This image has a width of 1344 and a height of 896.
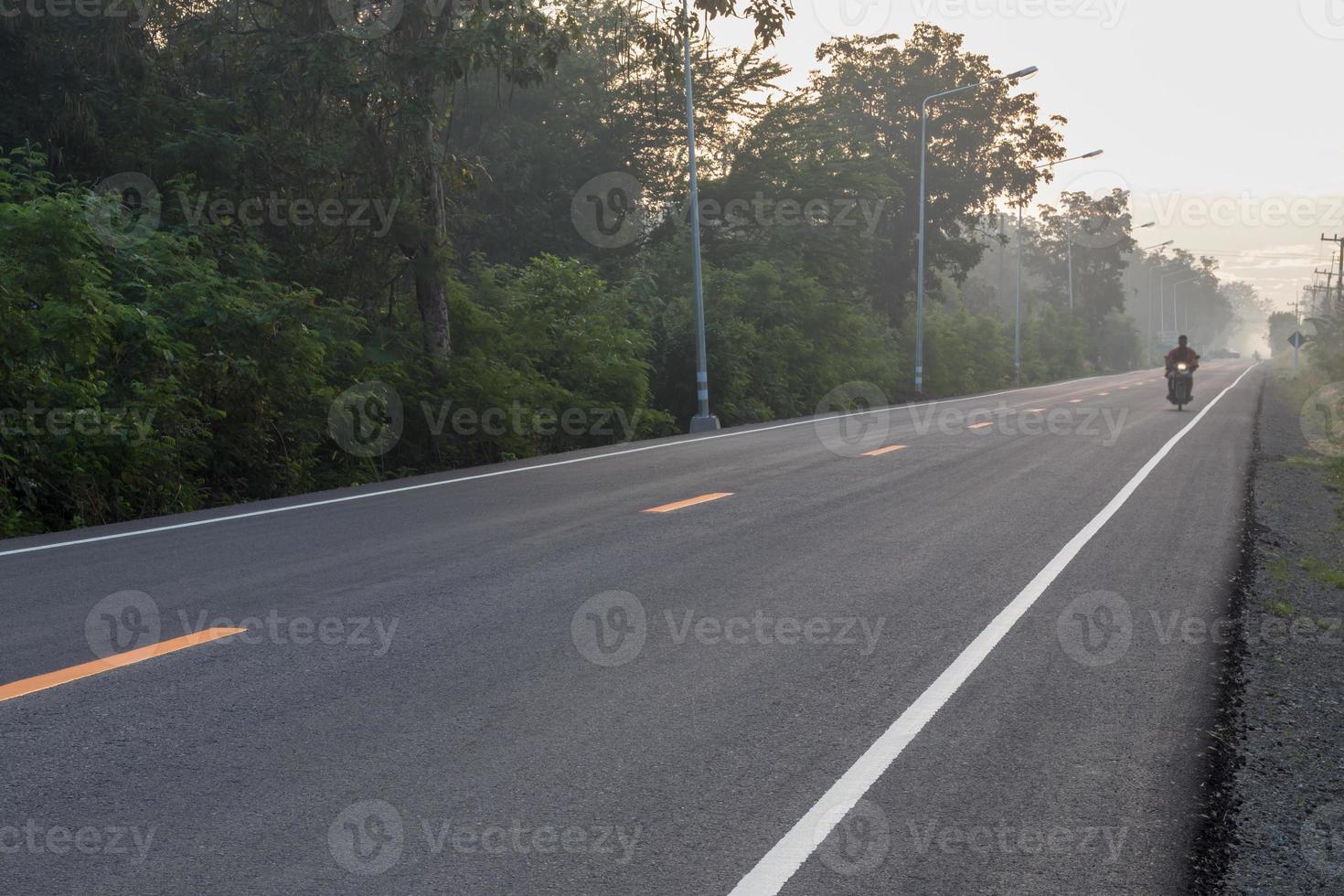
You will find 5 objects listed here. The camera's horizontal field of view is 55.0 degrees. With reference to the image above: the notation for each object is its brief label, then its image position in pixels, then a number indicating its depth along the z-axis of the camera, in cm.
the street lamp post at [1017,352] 6285
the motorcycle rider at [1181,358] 3006
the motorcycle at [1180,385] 2988
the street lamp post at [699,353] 2528
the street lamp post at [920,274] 4378
